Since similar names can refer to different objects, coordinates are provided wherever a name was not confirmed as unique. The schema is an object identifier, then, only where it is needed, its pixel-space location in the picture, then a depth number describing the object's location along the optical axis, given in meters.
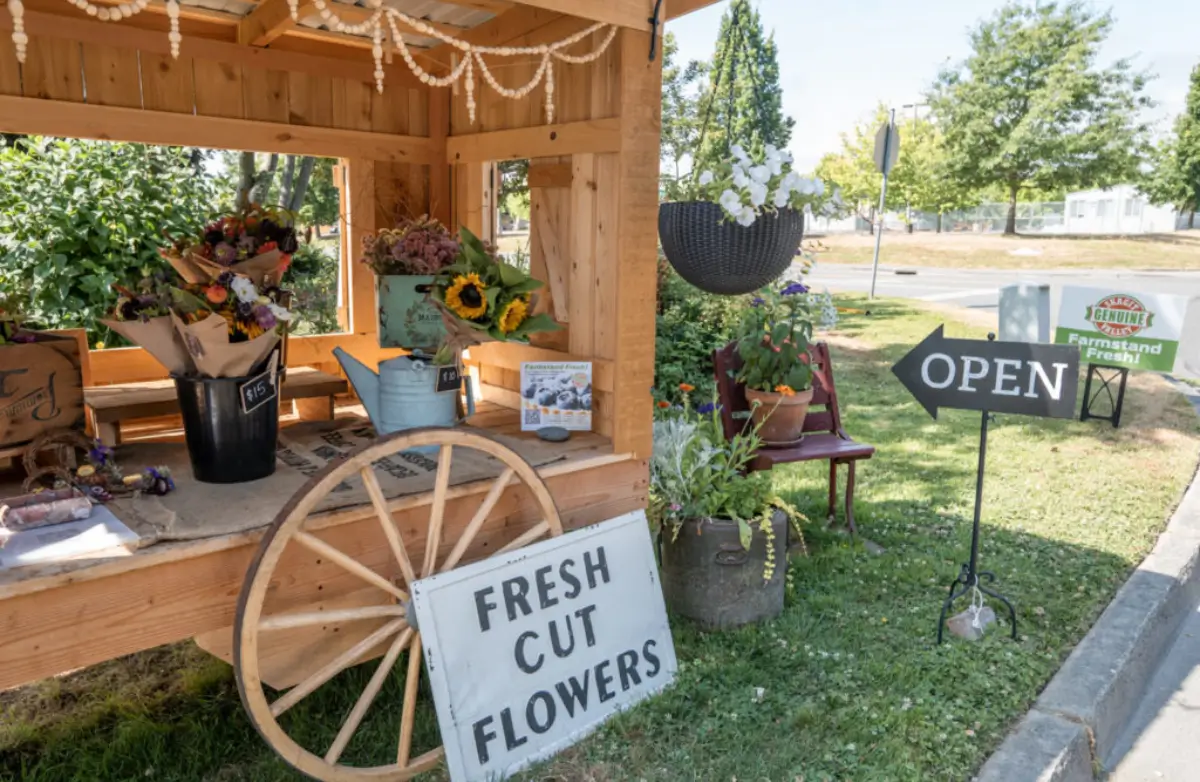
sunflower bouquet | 2.53
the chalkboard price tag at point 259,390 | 2.32
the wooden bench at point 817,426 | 3.94
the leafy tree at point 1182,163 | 34.91
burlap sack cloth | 2.14
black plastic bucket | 2.32
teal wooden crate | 3.01
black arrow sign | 2.83
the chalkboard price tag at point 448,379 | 2.65
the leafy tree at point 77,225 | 4.39
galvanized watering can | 2.63
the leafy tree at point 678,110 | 15.41
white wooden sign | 2.28
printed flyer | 3.06
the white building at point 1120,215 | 43.16
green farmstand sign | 6.11
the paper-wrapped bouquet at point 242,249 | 2.37
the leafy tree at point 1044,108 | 29.84
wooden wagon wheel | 1.99
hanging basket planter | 2.97
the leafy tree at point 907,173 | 27.78
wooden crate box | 2.27
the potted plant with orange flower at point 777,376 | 3.99
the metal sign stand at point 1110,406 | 6.33
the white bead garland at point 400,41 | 1.77
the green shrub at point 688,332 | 6.75
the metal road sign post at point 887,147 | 10.92
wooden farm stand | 2.03
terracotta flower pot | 3.96
